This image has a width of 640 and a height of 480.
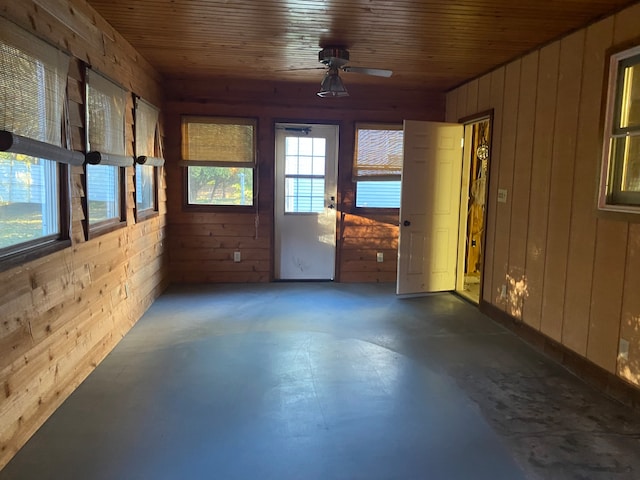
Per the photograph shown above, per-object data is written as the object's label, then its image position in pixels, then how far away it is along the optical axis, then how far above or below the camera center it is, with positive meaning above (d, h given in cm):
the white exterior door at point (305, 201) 584 -16
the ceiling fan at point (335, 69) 402 +104
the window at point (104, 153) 310 +22
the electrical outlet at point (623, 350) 285 -93
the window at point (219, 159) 557 +32
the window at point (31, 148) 211 +16
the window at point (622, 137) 285 +37
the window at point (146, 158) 429 +26
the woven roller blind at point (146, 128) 426 +55
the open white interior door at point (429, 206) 516 -16
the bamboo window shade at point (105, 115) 310 +49
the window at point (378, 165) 588 +31
